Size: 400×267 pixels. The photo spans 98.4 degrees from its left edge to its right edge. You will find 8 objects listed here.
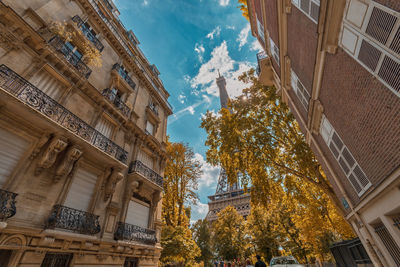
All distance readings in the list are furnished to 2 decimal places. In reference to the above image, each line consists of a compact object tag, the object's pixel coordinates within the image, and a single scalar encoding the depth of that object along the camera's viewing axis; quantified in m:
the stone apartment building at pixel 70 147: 6.15
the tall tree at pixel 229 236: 28.08
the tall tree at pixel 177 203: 13.41
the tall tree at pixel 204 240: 26.22
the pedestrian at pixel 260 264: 8.28
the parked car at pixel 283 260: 11.83
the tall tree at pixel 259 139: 11.90
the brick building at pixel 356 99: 3.53
